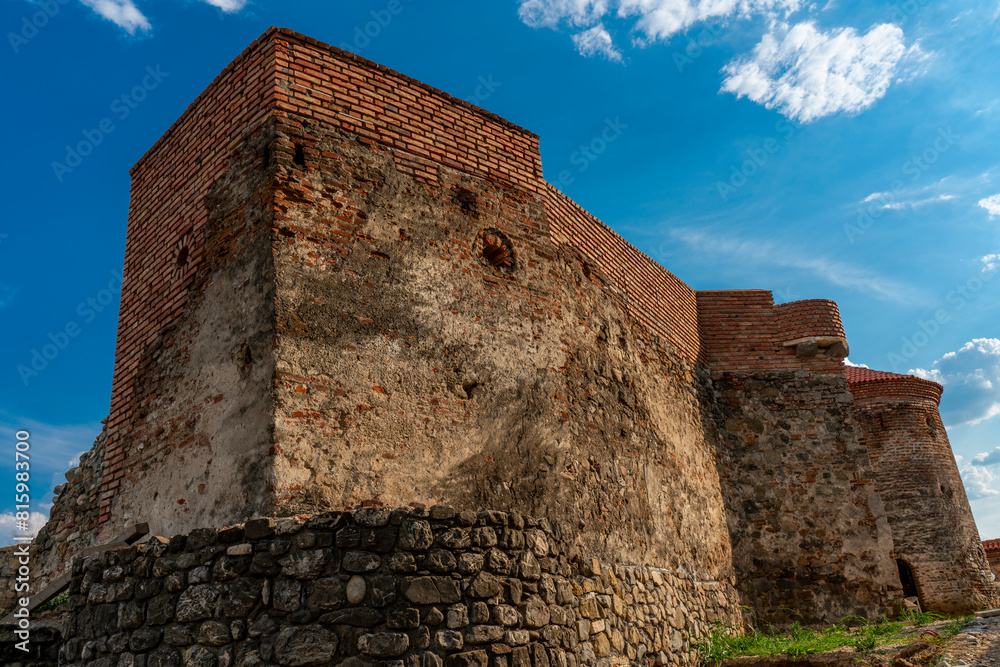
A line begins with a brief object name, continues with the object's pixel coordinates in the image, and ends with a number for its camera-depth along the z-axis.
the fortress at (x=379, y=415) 3.72
